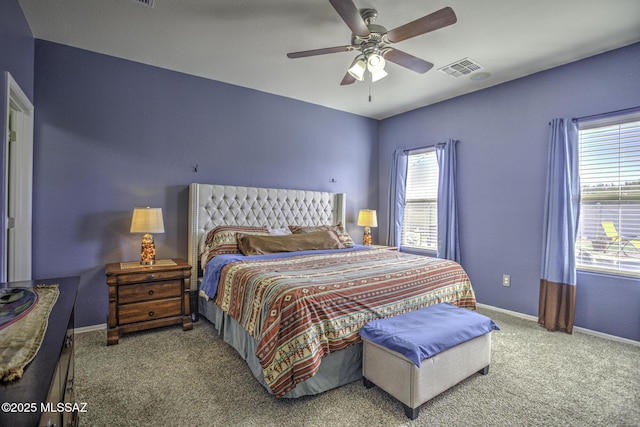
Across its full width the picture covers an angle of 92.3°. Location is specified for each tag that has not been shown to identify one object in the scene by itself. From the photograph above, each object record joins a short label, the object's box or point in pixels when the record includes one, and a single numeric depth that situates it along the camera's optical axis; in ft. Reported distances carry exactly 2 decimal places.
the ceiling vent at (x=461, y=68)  11.21
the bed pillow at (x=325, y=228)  13.73
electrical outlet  12.66
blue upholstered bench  6.13
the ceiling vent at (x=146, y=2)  8.03
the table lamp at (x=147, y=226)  10.17
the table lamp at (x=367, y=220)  16.22
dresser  2.03
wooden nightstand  9.37
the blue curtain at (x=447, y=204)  14.23
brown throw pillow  11.10
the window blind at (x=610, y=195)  9.93
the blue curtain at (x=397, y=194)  16.90
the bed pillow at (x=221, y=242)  11.25
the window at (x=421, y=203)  15.80
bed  6.35
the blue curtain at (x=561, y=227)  10.75
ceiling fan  6.75
